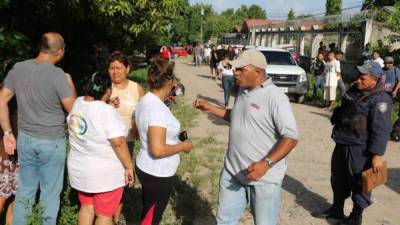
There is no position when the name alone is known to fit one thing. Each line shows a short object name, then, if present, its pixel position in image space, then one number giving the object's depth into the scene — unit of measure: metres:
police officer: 4.47
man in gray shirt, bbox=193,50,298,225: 3.17
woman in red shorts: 3.33
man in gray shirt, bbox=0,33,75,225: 3.48
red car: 53.09
